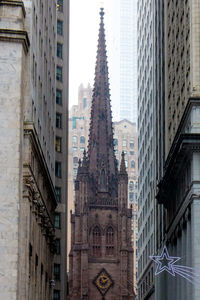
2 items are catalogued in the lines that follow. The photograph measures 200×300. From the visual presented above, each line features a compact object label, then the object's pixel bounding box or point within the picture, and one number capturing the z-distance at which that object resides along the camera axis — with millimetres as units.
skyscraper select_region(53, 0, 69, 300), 94562
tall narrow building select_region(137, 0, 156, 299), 99562
